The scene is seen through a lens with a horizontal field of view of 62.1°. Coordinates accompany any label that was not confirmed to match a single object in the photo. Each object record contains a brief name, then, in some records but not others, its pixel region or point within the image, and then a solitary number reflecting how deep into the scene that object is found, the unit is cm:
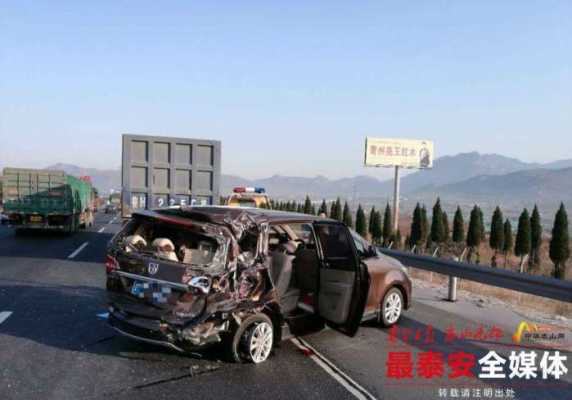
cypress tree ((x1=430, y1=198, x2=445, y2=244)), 2928
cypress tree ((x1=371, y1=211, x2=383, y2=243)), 3372
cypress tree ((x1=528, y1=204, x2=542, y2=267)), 2616
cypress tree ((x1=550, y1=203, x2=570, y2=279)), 2336
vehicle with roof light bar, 1507
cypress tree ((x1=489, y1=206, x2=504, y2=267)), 2836
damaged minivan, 476
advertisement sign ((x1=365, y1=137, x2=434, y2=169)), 3828
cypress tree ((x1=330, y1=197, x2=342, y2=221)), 3658
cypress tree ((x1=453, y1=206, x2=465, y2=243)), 3026
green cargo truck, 1848
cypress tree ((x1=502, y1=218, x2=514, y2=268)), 2886
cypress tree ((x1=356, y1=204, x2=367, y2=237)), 3438
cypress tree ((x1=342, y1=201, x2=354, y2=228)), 3449
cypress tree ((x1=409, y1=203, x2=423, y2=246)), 3067
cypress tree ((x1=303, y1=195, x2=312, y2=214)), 3884
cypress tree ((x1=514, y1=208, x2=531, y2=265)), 2584
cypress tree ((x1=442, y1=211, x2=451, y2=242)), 3002
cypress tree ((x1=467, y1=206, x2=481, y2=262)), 2844
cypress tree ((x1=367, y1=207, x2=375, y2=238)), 3412
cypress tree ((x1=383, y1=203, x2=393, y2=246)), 3225
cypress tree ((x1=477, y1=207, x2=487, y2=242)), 2889
